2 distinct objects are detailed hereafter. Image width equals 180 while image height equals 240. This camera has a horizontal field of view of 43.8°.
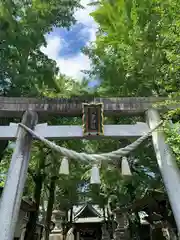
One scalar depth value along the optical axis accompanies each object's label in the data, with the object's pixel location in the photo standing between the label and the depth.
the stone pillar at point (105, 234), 16.56
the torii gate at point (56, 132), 4.85
